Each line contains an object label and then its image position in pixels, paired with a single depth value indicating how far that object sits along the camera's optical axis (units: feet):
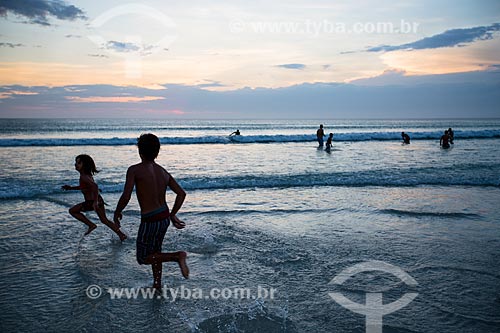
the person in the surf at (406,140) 102.32
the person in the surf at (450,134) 96.48
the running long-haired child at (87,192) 18.52
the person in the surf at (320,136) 90.73
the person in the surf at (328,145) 83.50
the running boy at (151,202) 12.22
